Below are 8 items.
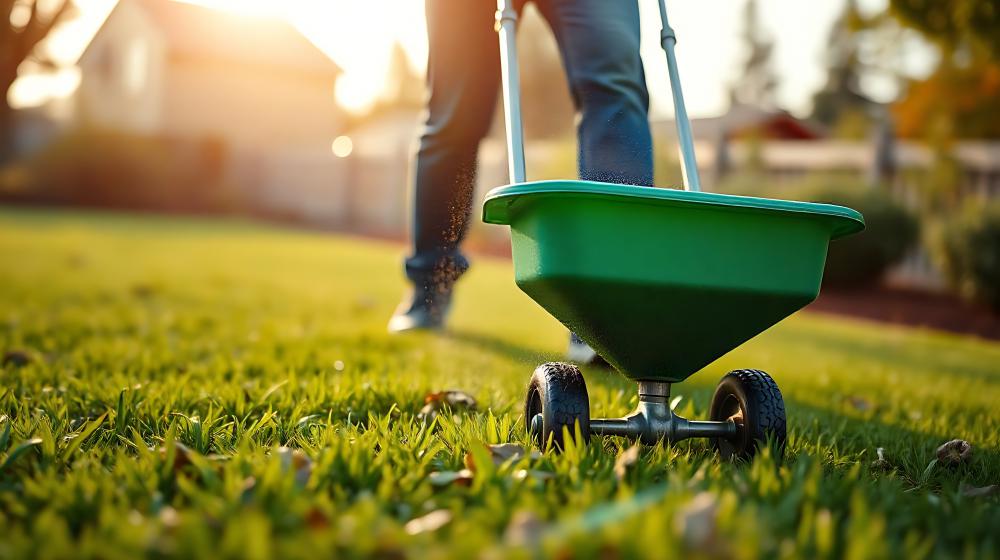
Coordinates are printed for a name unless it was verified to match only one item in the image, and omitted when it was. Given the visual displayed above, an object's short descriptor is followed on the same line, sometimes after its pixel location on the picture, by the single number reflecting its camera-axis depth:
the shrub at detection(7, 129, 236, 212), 20.23
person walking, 2.46
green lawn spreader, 1.72
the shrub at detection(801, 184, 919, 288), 9.45
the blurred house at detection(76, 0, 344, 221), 23.00
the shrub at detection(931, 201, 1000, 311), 8.31
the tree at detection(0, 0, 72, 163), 13.09
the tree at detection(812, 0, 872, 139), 51.69
